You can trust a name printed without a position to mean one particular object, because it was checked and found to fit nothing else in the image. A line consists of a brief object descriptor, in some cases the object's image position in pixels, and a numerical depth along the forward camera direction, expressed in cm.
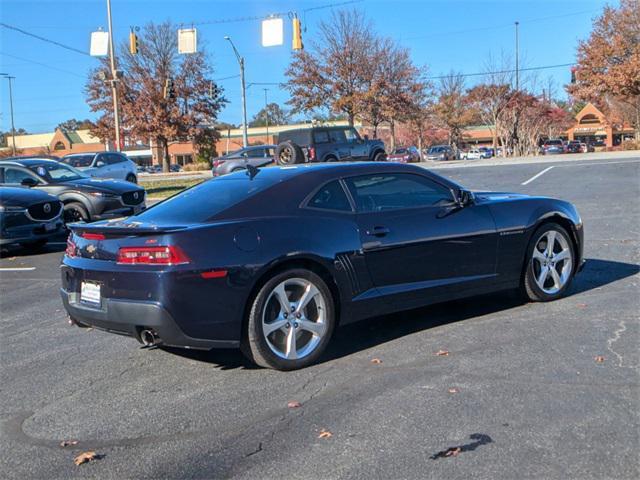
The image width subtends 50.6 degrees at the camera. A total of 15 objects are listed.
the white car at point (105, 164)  2162
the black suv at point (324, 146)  2539
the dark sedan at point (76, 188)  1255
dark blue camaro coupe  439
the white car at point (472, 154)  6475
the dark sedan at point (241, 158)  2848
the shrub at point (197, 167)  5121
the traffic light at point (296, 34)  2347
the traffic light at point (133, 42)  2639
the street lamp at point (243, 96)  3775
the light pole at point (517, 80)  4769
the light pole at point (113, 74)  3047
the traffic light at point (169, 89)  3188
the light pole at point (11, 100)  7079
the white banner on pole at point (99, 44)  2731
